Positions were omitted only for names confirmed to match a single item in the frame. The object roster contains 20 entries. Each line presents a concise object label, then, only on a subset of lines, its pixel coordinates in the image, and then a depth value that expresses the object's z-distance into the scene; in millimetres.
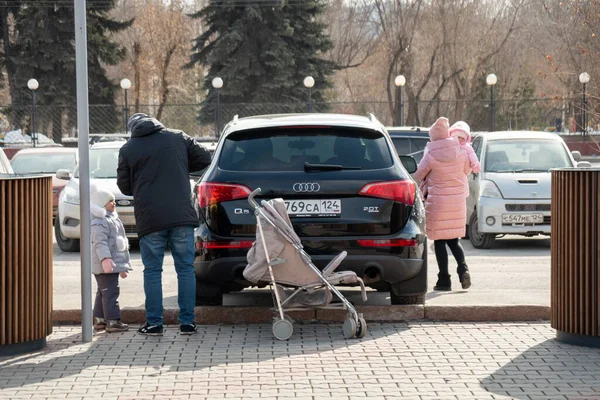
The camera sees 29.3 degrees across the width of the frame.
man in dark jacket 8617
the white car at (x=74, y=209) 15688
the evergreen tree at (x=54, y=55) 52094
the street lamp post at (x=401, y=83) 43250
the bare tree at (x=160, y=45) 59219
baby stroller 8359
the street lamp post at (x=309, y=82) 44375
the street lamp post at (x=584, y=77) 34778
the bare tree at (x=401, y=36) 52719
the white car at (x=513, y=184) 15875
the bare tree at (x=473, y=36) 51531
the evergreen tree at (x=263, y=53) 49438
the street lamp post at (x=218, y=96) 44875
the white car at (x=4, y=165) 13234
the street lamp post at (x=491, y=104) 43300
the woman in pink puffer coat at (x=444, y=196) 10953
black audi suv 8930
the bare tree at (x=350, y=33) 59750
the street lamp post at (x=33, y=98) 46125
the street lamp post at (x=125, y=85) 44375
